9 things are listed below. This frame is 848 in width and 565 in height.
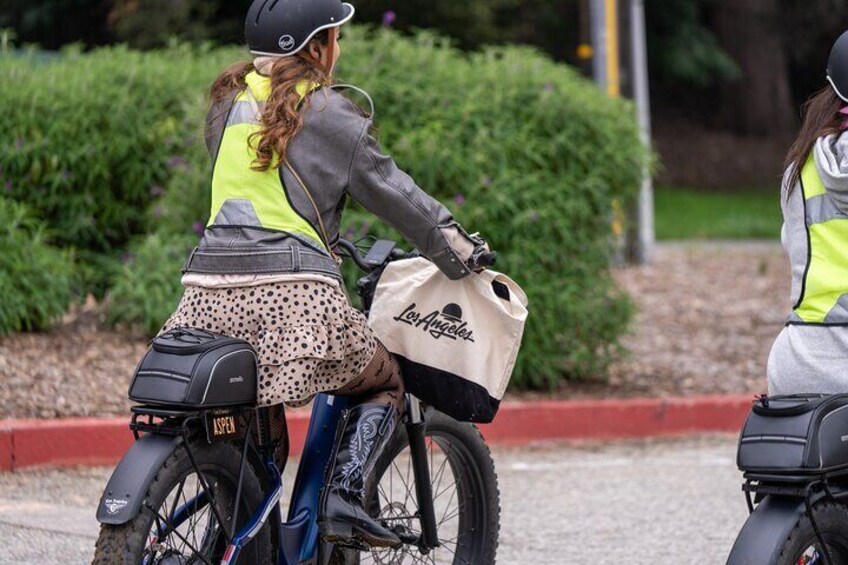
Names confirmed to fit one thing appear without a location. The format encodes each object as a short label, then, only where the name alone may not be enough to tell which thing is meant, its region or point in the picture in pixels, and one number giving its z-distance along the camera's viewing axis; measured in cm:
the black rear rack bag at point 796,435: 702
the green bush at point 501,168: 1625
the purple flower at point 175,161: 1719
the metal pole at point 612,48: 2919
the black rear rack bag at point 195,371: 737
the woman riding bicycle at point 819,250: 725
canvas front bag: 837
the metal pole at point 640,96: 2831
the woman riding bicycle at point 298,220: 766
